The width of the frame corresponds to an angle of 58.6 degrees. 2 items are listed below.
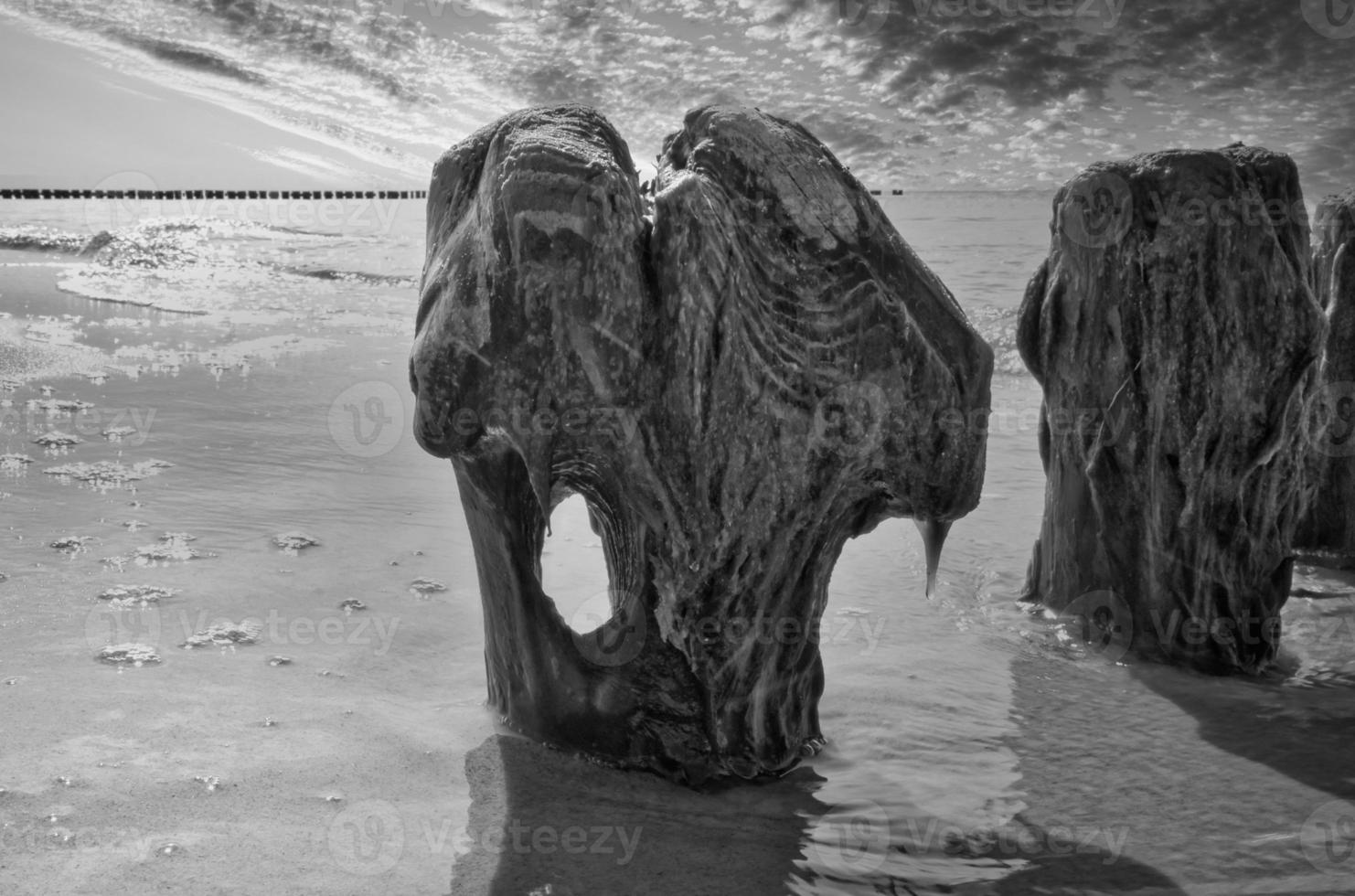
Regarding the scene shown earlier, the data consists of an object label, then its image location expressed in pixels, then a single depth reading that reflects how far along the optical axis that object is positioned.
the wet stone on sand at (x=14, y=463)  4.73
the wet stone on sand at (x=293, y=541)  4.05
